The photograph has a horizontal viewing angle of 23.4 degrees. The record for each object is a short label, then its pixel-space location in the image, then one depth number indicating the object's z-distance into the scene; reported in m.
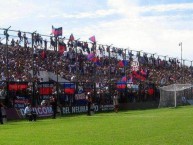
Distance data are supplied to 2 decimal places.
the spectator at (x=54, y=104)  36.78
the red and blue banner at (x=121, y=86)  50.09
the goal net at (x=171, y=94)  55.50
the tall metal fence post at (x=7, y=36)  34.80
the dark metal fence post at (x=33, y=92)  37.07
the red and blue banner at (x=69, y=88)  41.08
